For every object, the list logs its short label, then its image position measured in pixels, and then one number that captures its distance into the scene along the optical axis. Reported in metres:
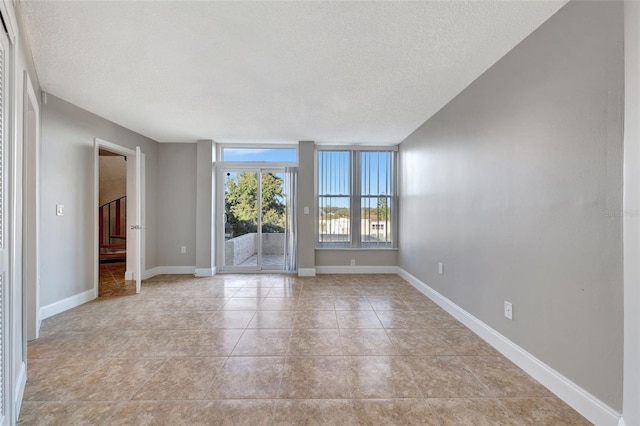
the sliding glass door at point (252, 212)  5.11
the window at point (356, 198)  5.12
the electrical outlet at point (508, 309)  2.11
